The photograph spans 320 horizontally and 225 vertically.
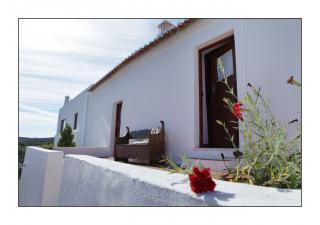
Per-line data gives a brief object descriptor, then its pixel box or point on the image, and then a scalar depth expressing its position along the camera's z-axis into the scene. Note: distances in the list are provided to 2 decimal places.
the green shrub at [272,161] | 1.50
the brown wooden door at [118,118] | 8.42
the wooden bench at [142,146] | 4.65
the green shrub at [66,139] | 10.04
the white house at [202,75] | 3.05
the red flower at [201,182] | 1.24
